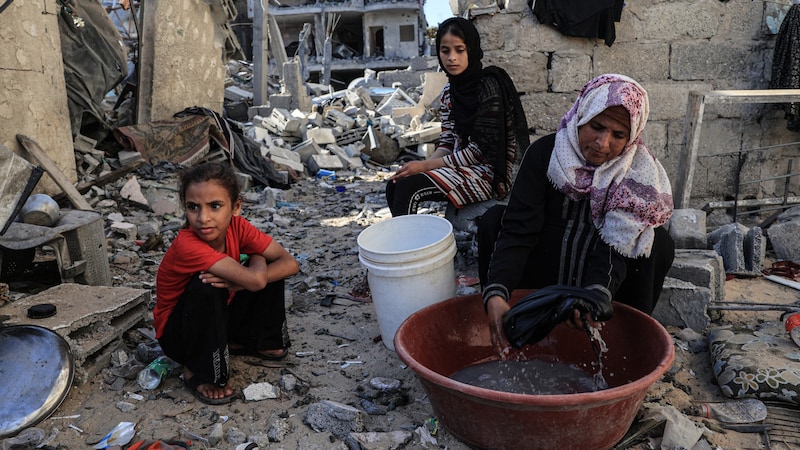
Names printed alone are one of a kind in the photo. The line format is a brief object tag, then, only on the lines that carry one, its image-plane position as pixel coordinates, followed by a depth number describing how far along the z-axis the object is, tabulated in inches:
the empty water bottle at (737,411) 92.4
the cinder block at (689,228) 145.5
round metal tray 90.6
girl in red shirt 94.2
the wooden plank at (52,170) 181.2
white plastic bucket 109.4
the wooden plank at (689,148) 153.7
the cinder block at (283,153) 347.6
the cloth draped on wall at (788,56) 166.6
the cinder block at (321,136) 397.1
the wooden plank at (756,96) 152.8
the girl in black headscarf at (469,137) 144.0
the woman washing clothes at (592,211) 90.0
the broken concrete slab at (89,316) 102.9
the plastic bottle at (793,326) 106.3
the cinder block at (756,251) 147.3
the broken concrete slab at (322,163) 355.9
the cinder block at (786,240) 158.1
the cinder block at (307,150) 372.8
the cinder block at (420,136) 367.2
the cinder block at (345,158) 372.5
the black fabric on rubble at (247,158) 294.3
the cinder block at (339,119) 449.2
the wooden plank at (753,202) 174.9
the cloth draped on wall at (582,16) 163.2
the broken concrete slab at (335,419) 89.7
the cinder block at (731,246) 146.6
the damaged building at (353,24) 1123.9
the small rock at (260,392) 100.1
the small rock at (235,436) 88.8
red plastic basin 72.5
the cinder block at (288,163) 332.3
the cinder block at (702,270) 126.2
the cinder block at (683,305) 120.2
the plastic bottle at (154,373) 102.3
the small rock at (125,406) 96.3
